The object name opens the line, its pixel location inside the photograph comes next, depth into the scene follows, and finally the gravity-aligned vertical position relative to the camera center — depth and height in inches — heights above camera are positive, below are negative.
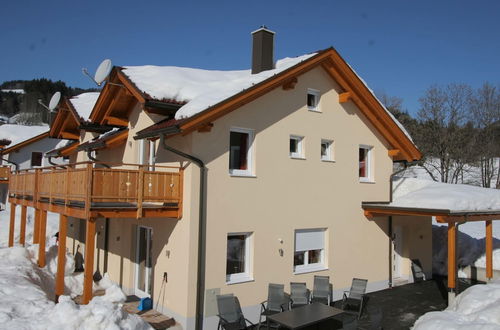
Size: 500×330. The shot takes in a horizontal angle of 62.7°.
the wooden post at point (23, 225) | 664.2 -79.2
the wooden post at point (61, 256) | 425.1 -81.3
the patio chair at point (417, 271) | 639.1 -133.2
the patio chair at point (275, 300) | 445.7 -129.2
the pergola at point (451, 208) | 494.9 -29.2
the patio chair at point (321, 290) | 489.4 -128.9
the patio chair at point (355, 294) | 502.6 -135.0
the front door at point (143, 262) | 491.5 -102.0
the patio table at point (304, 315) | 371.2 -127.0
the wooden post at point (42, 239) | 522.9 -79.5
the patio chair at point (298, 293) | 474.9 -128.3
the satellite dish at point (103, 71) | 501.0 +132.9
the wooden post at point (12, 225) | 685.3 -80.4
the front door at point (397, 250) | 645.3 -102.6
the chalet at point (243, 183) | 409.4 -1.7
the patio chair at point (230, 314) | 401.7 -131.9
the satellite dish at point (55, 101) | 703.0 +132.4
